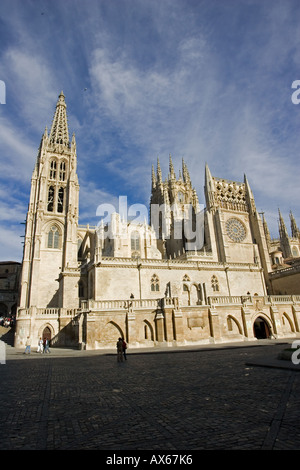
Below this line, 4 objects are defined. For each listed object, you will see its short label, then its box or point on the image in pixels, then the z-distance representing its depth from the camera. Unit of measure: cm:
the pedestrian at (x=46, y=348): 2181
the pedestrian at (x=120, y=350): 1427
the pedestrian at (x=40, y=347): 2220
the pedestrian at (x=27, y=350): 2206
